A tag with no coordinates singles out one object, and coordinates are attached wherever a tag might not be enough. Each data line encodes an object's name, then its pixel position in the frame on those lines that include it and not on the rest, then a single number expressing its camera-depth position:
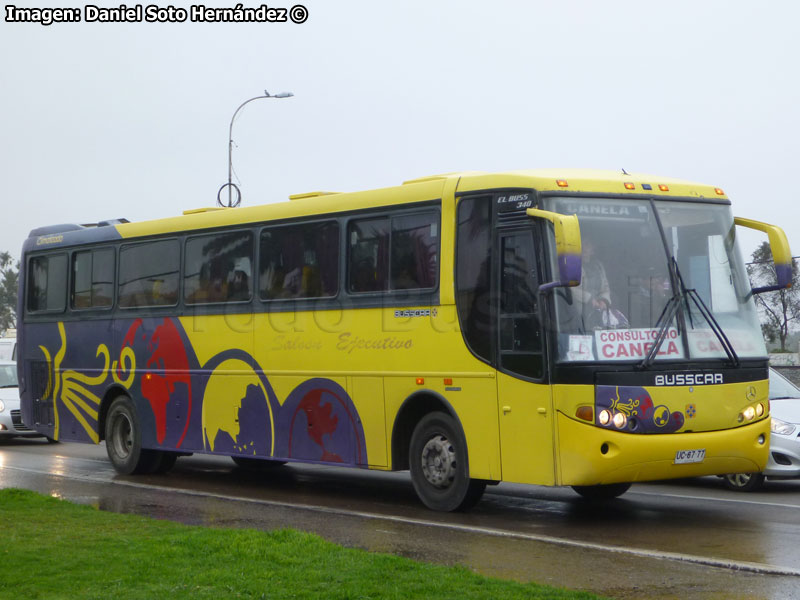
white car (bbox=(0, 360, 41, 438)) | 23.97
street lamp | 30.99
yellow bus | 11.12
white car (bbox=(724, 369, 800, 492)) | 14.41
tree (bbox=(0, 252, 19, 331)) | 130.00
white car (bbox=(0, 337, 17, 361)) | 40.88
